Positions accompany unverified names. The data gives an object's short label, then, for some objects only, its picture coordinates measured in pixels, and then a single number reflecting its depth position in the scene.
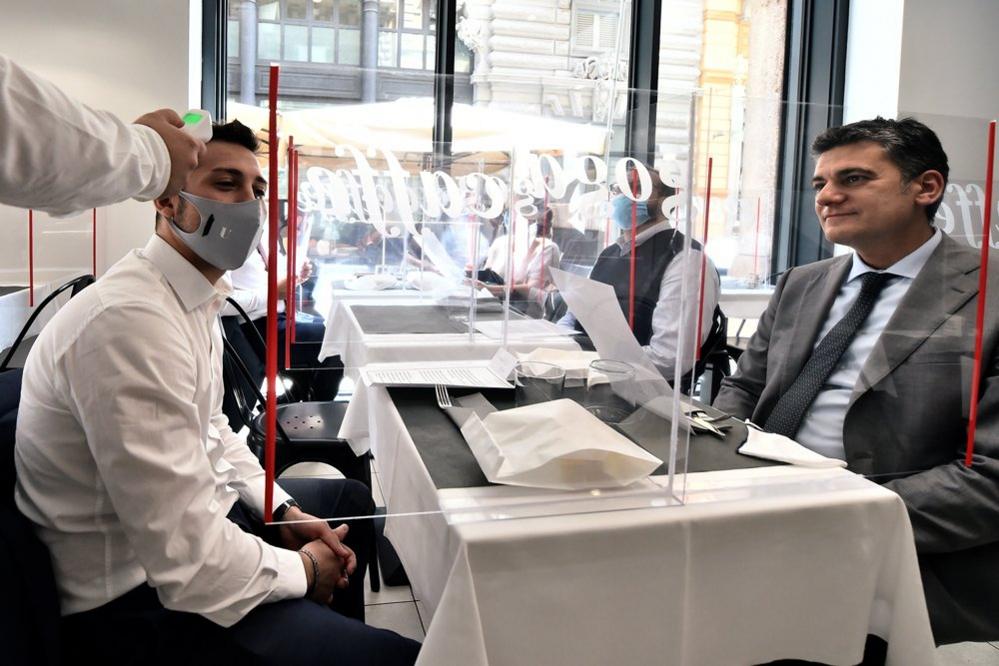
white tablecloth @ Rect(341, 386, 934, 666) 1.00
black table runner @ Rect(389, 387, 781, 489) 1.20
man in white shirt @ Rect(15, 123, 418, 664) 1.04
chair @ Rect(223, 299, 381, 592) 1.70
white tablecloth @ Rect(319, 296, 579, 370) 1.99
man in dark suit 1.38
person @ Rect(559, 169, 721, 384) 1.21
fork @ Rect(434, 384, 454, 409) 1.53
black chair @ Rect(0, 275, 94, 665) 0.93
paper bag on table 1.12
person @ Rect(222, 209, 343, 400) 1.95
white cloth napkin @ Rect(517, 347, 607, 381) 1.48
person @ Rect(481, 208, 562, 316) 1.67
